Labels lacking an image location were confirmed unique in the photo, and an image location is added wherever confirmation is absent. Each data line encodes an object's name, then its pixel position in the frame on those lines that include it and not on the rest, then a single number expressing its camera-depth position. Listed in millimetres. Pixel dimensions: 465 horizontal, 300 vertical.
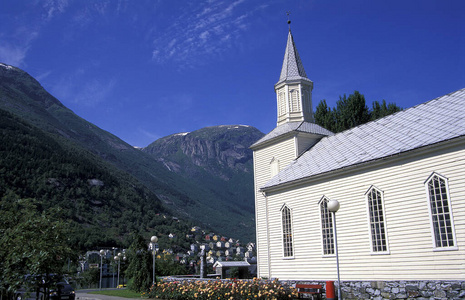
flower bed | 17344
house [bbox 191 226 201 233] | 107606
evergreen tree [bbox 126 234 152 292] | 26719
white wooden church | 15398
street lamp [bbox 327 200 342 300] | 14523
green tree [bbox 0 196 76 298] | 9852
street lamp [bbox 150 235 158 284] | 22909
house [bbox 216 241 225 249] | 107006
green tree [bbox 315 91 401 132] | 45469
